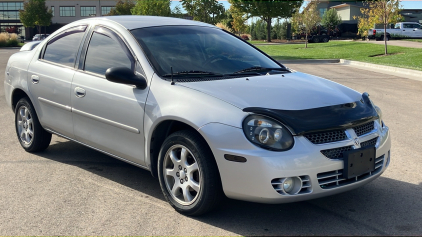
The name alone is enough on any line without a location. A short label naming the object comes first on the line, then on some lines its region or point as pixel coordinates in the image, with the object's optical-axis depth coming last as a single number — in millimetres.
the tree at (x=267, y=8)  54438
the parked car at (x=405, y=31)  43094
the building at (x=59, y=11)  93219
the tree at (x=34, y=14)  74688
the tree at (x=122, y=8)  76750
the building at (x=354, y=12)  66500
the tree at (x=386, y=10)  23734
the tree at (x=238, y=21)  58844
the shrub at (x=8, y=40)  53375
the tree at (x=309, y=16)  35781
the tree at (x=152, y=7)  49312
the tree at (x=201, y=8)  58938
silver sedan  3430
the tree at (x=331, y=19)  60156
